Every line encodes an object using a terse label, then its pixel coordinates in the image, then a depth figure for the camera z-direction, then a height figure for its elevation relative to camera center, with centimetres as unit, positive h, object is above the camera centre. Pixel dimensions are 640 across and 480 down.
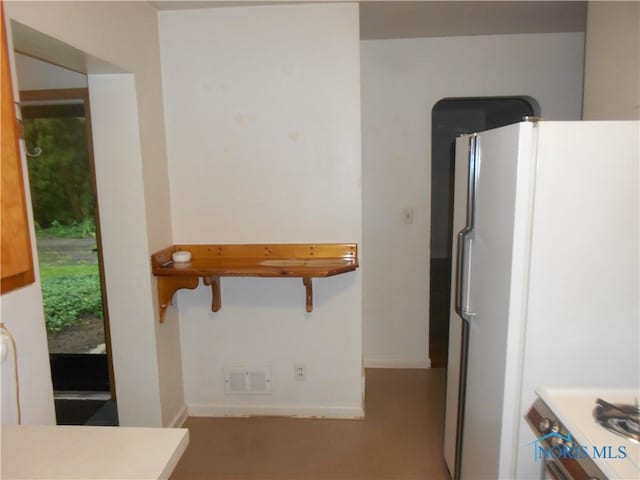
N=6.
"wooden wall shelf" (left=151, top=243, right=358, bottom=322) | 232 -47
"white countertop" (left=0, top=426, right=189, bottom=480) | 93 -61
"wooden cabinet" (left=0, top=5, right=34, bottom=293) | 98 -4
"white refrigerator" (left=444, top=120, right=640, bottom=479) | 135 -29
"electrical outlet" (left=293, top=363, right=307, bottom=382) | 268 -116
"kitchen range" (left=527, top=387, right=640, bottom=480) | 105 -68
